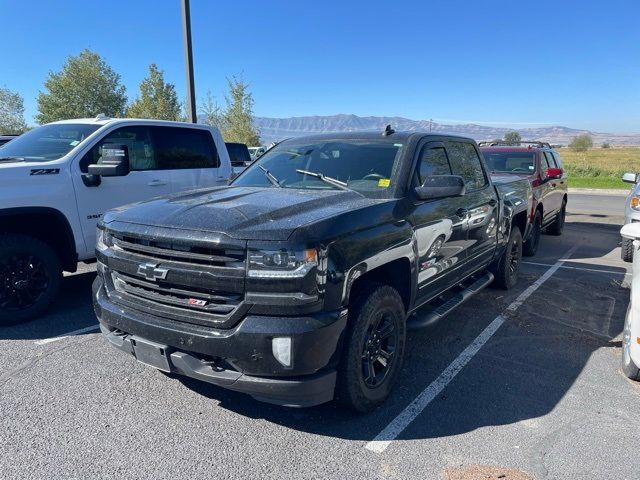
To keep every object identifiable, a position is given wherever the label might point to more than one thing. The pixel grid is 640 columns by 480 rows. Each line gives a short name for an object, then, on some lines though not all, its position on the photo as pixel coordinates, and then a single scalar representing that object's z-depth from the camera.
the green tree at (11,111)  46.00
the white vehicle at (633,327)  3.42
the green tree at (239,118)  29.95
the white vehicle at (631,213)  7.22
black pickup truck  2.50
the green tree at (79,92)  35.12
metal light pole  10.01
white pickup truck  4.49
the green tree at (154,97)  29.77
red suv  8.66
